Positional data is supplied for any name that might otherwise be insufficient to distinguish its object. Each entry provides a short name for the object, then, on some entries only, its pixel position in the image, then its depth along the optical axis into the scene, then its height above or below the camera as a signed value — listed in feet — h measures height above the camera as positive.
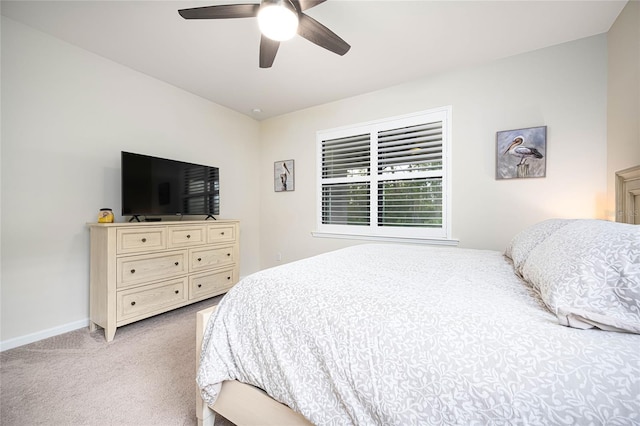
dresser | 6.97 -1.73
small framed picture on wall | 12.49 +1.85
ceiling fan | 4.86 +4.02
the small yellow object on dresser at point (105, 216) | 7.58 -0.10
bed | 1.95 -1.23
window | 9.21 +1.42
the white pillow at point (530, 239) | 4.56 -0.50
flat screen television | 7.90 +0.90
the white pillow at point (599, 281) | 2.21 -0.65
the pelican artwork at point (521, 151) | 7.65 +1.91
